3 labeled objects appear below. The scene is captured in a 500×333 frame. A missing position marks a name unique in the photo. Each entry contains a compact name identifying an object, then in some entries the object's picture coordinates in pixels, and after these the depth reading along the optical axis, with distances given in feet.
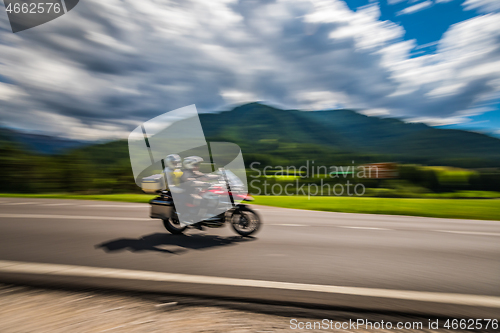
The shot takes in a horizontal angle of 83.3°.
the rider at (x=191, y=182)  19.13
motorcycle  19.11
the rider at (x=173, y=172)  19.12
